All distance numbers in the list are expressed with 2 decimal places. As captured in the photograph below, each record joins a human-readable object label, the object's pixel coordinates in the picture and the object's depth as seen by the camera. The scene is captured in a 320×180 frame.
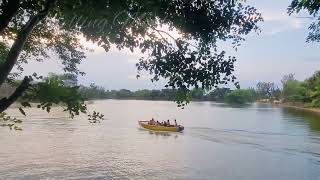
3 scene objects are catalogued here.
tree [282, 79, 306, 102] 85.83
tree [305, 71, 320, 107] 65.49
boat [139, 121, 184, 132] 35.15
